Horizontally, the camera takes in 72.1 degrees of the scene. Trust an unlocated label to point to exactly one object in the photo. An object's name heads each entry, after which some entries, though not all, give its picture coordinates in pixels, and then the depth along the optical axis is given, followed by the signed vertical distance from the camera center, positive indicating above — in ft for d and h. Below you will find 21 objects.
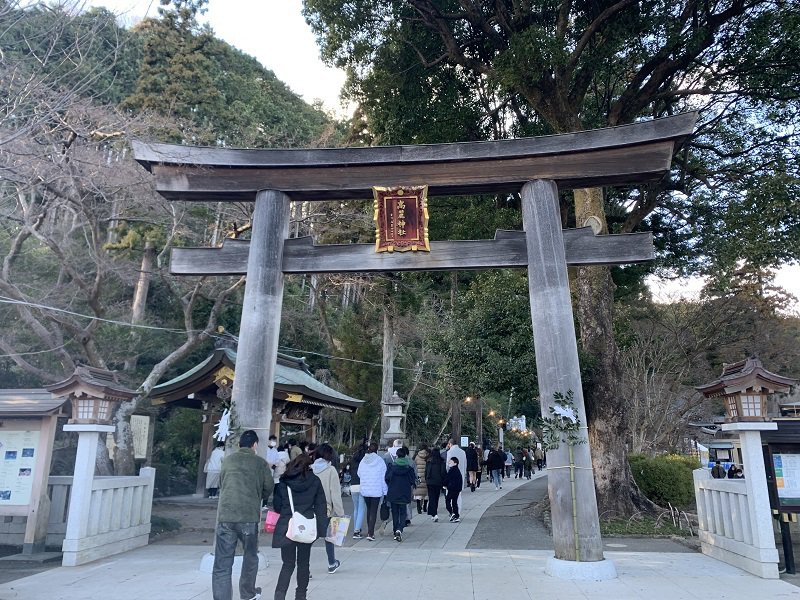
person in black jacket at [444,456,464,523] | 40.14 -3.21
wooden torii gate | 25.14 +11.94
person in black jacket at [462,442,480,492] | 59.67 -2.34
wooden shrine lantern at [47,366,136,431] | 26.03 +1.90
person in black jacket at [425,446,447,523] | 39.67 -2.72
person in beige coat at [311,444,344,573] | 21.80 -1.75
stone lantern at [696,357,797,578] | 22.94 +0.27
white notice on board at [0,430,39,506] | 28.78 -1.44
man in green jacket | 17.70 -2.40
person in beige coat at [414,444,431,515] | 42.47 -3.06
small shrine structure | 50.57 +4.01
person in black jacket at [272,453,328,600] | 17.94 -2.28
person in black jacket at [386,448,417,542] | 32.55 -2.96
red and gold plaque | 27.20 +10.64
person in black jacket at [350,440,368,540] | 32.14 -4.06
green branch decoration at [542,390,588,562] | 23.34 +0.50
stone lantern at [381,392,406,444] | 58.39 +1.99
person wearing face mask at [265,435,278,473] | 37.52 -1.06
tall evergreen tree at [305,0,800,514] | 39.06 +28.31
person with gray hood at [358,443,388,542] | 31.24 -2.12
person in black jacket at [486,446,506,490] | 66.28 -2.94
